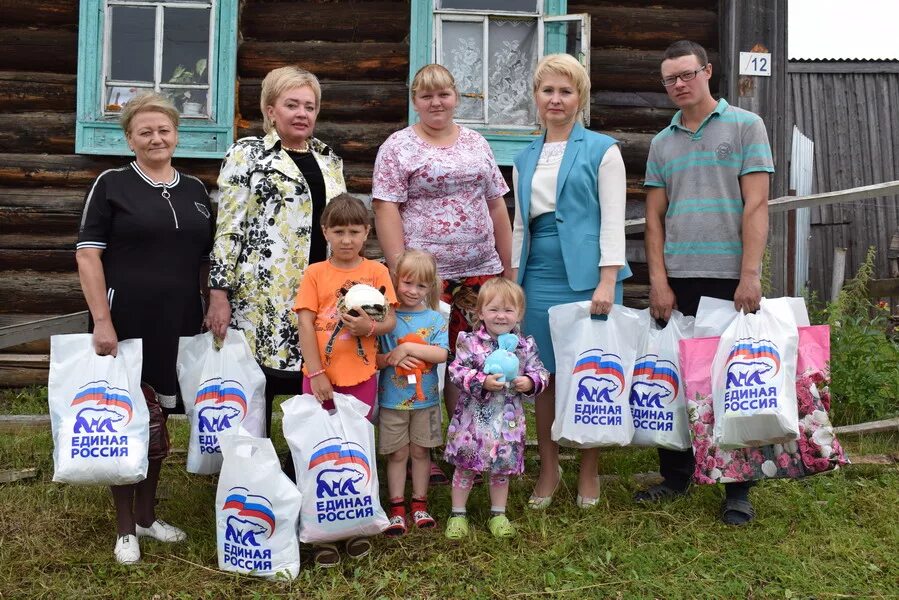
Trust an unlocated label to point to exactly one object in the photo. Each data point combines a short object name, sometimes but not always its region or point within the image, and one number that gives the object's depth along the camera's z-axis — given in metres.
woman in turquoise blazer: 3.10
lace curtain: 5.18
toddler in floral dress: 2.98
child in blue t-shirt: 2.98
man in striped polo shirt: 3.01
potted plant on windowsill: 5.14
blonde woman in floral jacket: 3.00
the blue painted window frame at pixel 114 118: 5.07
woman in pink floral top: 3.20
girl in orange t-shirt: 2.84
